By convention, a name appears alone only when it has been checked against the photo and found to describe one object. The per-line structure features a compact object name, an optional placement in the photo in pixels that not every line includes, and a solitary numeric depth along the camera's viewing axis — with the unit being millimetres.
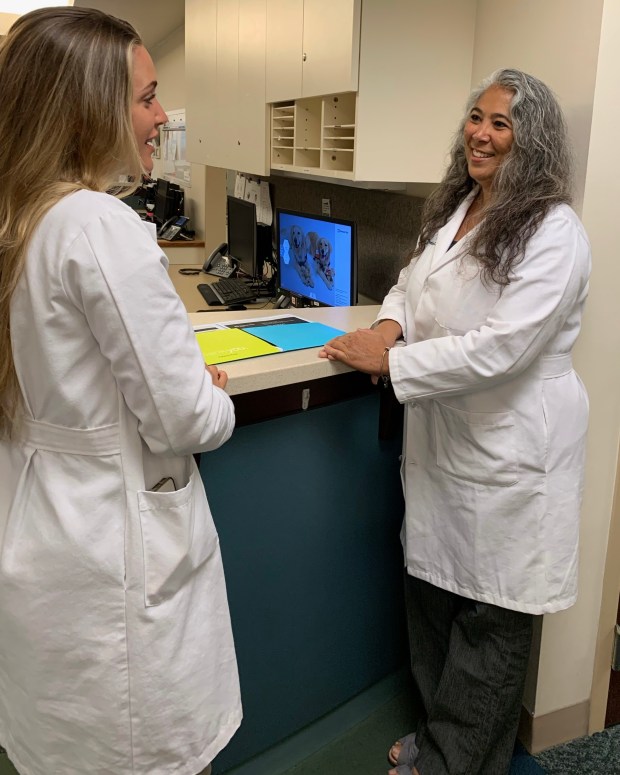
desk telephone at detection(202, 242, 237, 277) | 3629
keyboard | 2996
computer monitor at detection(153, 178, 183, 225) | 5008
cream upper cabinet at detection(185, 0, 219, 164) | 2857
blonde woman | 827
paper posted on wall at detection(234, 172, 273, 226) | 3346
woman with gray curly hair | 1192
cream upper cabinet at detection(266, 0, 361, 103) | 1679
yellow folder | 1255
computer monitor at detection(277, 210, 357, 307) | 2244
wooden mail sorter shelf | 1928
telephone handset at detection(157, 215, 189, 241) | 4680
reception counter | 1314
